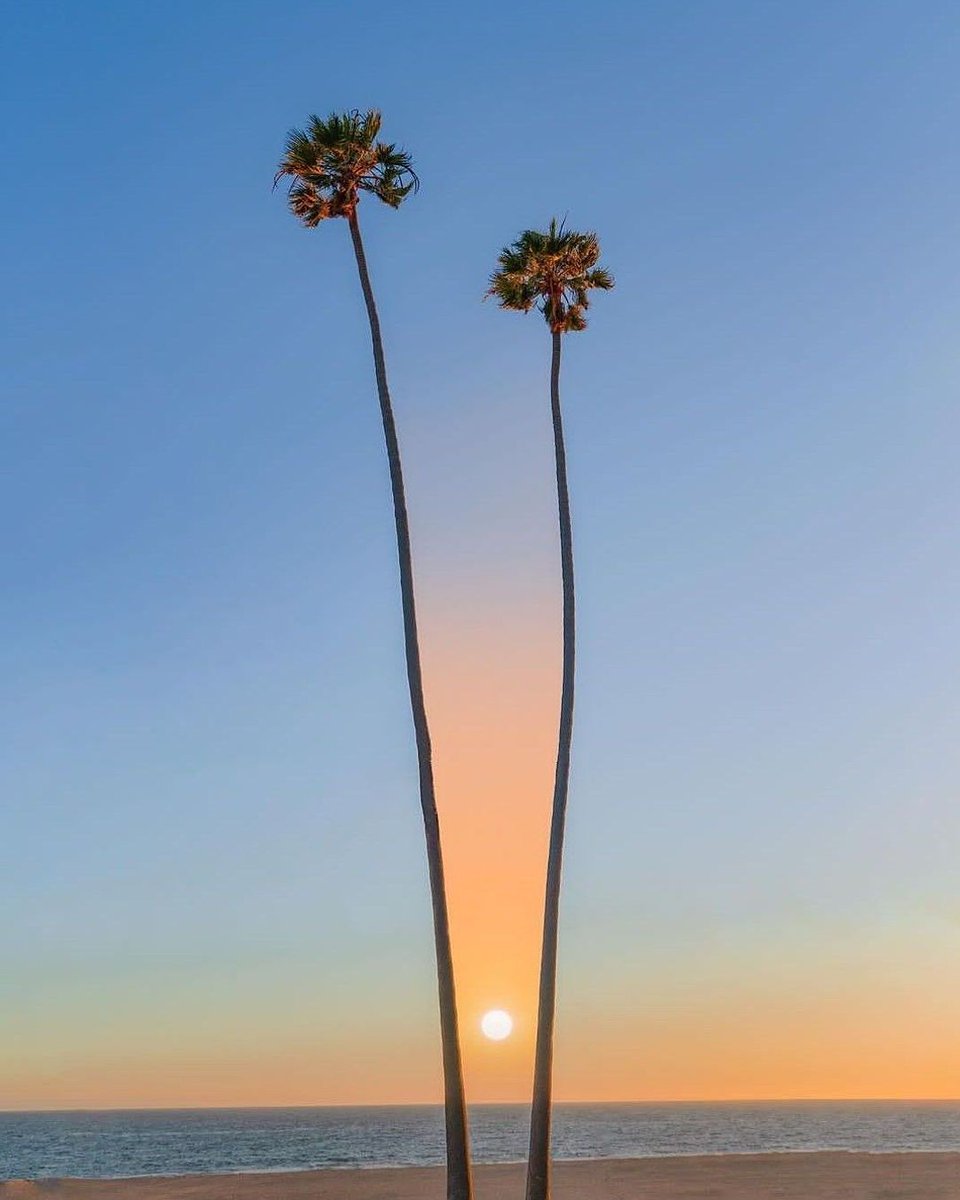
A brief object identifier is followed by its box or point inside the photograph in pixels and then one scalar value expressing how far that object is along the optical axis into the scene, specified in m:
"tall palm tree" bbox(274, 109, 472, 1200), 20.28
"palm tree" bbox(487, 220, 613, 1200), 21.16
